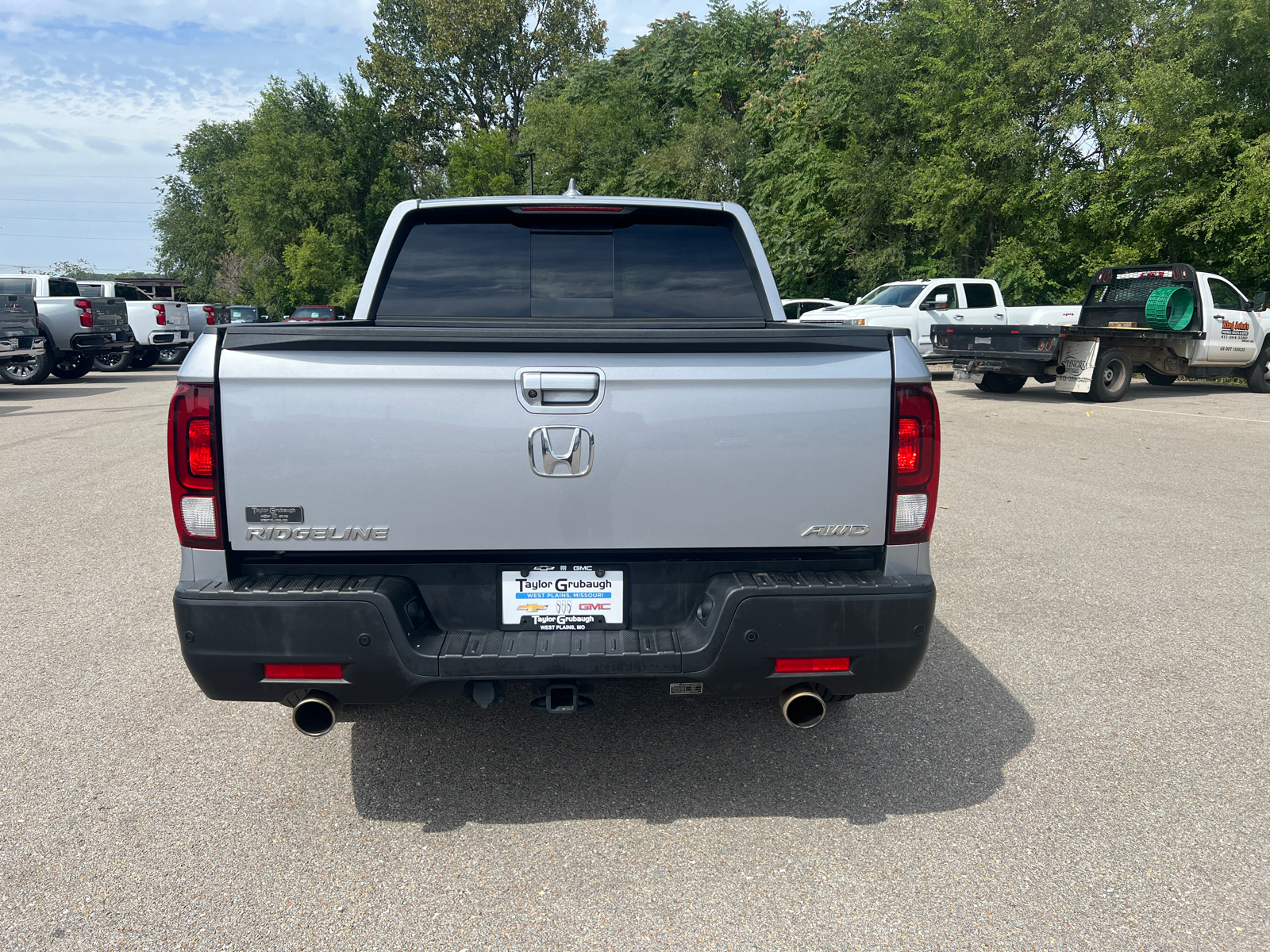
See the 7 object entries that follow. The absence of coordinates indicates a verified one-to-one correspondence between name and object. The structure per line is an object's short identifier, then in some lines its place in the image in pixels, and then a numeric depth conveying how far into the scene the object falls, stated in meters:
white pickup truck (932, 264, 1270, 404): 15.97
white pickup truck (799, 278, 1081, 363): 19.50
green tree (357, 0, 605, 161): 63.06
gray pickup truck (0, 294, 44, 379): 17.25
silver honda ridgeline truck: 2.78
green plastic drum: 16.89
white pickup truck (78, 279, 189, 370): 24.58
